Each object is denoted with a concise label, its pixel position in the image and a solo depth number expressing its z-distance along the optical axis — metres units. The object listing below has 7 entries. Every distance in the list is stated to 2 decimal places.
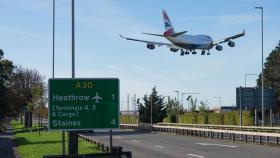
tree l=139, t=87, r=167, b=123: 113.82
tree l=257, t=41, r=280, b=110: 117.06
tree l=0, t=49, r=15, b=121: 63.37
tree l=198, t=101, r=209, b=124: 80.38
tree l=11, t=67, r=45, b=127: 94.38
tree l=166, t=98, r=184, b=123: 118.22
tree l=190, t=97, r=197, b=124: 126.69
